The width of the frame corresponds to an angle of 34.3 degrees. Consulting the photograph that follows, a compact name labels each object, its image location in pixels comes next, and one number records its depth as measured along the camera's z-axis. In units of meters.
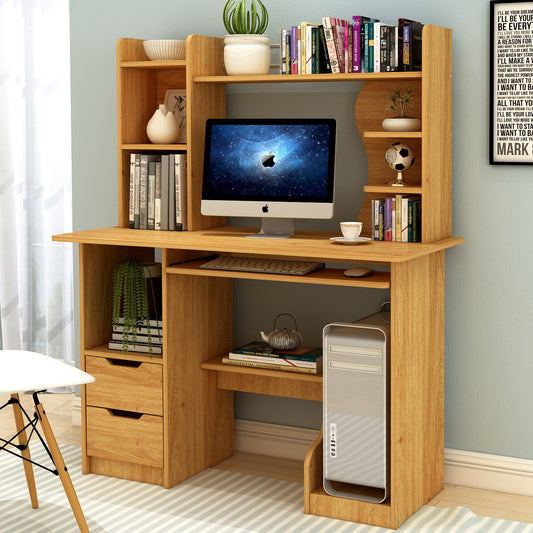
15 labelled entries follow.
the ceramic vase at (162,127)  3.16
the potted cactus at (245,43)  2.96
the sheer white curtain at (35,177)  3.96
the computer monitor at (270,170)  2.88
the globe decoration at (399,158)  2.81
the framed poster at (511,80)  2.75
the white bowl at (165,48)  3.13
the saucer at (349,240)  2.68
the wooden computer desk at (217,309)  2.62
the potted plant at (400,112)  2.77
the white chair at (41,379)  2.26
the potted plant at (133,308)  2.97
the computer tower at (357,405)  2.58
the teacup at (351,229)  2.69
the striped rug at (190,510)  2.62
